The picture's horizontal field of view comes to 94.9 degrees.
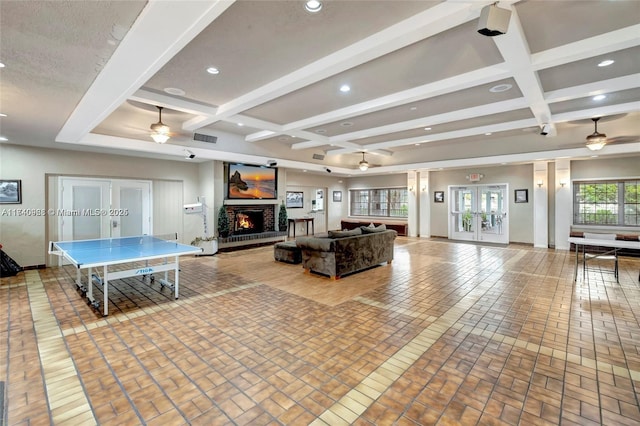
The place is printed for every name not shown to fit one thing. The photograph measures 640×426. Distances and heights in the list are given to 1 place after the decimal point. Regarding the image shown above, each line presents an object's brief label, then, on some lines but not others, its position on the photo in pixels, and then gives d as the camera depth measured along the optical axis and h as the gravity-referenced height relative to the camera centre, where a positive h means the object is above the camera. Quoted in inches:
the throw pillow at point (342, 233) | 232.2 -17.8
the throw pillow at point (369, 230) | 256.1 -16.3
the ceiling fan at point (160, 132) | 206.2 +57.2
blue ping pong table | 145.8 -22.0
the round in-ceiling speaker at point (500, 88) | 177.7 +76.4
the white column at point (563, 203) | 331.0 +8.5
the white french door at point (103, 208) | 269.0 +4.7
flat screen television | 343.6 +37.5
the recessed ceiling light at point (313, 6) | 98.3 +70.6
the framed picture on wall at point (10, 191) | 238.2 +18.3
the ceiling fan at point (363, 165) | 392.2 +62.2
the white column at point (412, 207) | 462.3 +6.8
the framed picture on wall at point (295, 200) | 480.7 +20.1
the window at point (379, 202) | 501.0 +16.9
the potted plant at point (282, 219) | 394.6 -9.5
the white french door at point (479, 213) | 394.3 -3.0
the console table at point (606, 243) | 184.1 -21.6
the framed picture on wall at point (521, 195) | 372.8 +19.8
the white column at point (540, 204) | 348.8 +7.9
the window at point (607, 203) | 312.8 +8.2
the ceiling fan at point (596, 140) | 248.8 +60.1
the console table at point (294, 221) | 471.1 -14.8
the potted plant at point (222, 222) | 327.9 -11.1
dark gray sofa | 215.0 -30.6
